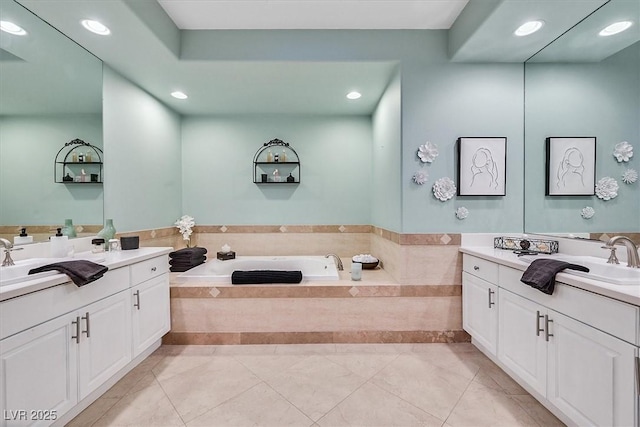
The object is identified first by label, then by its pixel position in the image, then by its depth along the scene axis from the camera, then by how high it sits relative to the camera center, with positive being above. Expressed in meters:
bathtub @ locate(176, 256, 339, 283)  3.07 -0.63
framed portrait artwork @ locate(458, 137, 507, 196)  2.46 +0.39
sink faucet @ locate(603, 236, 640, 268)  1.55 -0.25
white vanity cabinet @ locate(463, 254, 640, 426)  1.14 -0.72
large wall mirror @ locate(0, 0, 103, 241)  1.74 +0.67
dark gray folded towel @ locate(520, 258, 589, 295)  1.47 -0.36
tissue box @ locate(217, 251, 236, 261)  3.39 -0.55
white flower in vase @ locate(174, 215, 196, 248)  3.47 -0.19
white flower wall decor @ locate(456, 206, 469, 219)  2.48 -0.02
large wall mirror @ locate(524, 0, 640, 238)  1.77 +0.72
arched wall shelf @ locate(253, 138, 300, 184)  3.63 +0.64
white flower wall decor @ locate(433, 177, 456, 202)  2.47 +0.18
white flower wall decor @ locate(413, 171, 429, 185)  2.47 +0.29
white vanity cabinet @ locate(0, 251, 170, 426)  1.23 -0.73
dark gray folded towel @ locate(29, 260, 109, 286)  1.49 -0.32
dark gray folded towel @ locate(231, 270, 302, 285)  2.49 -0.61
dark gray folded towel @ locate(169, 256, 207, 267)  2.92 -0.54
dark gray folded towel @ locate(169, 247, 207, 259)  2.93 -0.46
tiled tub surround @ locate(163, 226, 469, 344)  2.48 -0.88
